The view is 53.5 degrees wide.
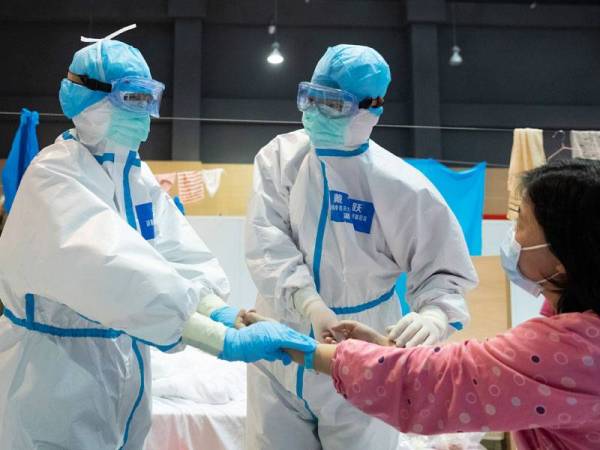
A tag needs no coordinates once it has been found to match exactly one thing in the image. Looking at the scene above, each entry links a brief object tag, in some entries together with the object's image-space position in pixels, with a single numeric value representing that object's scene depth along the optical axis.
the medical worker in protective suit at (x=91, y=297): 1.18
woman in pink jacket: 0.91
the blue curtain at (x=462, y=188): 4.64
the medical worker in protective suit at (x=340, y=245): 1.54
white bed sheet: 2.49
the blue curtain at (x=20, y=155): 2.71
